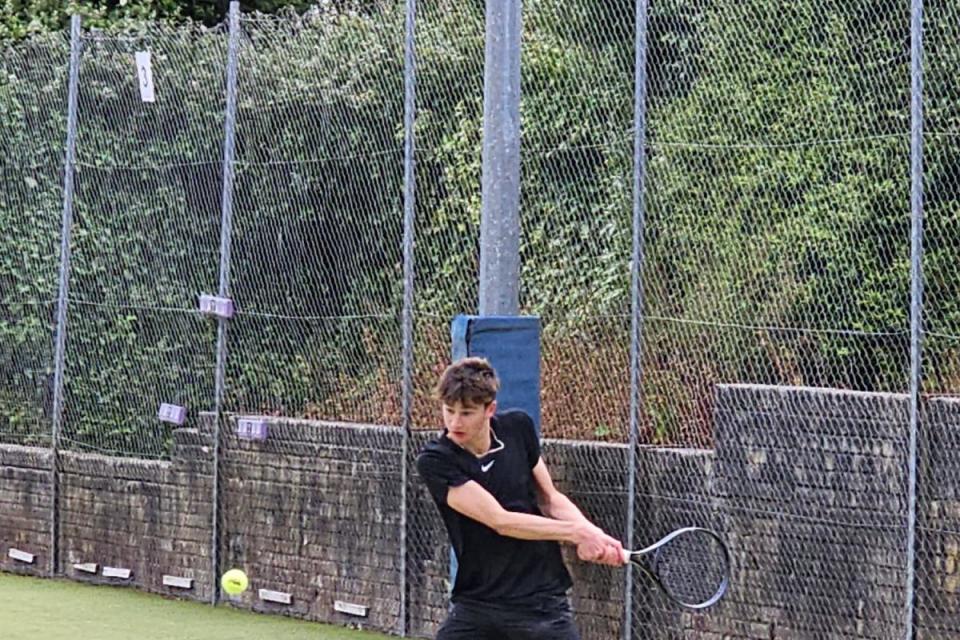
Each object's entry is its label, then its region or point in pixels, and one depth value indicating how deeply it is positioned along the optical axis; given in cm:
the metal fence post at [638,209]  1997
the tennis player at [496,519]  1337
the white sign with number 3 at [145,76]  2633
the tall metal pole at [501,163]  1937
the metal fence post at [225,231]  2459
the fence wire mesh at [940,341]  1716
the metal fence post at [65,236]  2731
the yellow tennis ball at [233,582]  2266
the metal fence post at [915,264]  1733
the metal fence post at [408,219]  2231
